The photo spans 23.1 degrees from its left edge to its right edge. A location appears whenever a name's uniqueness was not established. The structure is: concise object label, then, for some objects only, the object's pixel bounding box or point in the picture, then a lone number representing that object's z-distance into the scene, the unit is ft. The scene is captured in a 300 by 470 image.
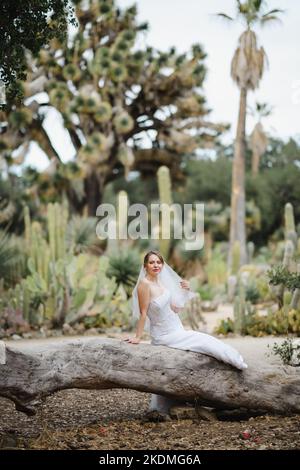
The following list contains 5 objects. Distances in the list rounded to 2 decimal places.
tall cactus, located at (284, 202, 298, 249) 51.61
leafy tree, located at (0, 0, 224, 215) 80.48
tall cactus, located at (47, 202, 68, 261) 42.06
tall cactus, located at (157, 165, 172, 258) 63.41
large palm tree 75.10
